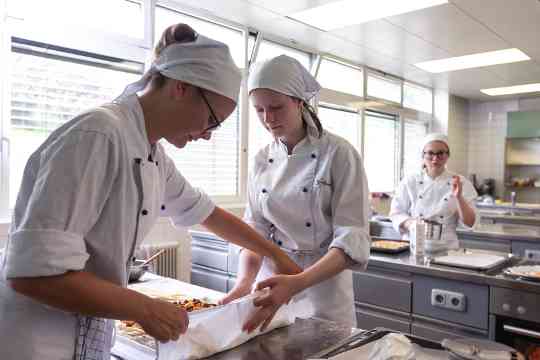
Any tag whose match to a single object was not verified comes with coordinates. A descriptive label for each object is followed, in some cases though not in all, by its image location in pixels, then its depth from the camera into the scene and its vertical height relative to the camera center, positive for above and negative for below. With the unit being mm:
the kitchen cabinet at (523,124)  7301 +821
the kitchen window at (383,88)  5989 +1170
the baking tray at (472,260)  2248 -462
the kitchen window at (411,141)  6967 +496
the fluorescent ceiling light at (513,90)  6664 +1303
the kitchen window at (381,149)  6117 +313
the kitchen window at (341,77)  5277 +1147
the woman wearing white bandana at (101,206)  768 -75
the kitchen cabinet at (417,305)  2141 -689
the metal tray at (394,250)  2653 -465
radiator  3168 -590
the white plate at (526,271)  2051 -463
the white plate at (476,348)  1014 -413
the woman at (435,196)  3174 -167
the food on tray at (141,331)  1268 -487
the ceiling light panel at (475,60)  4957 +1322
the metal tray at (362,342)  1100 -444
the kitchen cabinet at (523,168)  7566 +104
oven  1967 -658
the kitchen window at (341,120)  5359 +628
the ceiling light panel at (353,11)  3543 +1332
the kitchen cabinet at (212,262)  3033 -666
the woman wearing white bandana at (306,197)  1518 -96
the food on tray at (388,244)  2703 -458
